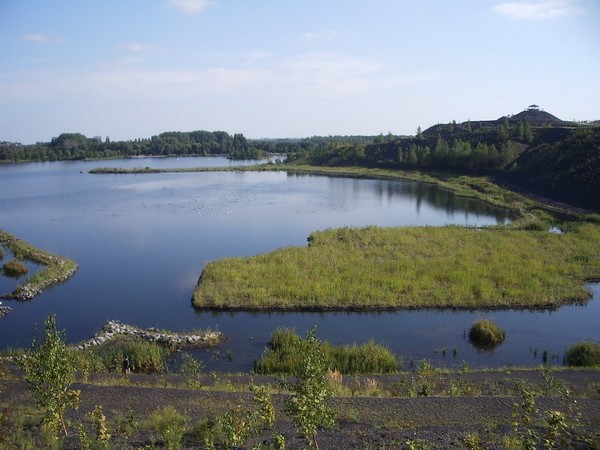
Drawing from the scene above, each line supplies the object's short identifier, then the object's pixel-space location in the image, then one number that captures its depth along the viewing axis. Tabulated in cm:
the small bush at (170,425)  1168
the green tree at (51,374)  1108
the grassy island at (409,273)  2680
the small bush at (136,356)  1969
